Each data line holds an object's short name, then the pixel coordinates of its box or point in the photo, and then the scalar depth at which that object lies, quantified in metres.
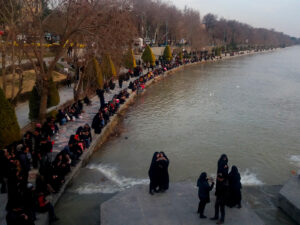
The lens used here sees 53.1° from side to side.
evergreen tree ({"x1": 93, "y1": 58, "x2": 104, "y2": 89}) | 17.80
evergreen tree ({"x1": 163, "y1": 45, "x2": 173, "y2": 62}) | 39.84
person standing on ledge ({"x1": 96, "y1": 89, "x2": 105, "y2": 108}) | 15.08
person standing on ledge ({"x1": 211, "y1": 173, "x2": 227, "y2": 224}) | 5.85
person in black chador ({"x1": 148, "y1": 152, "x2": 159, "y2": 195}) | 6.91
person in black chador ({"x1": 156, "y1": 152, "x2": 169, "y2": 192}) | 6.91
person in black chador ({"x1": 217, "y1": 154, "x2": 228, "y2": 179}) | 7.14
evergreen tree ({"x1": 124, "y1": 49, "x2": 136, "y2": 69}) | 27.23
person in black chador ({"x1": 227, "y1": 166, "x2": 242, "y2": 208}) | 6.49
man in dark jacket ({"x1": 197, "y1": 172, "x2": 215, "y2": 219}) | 5.99
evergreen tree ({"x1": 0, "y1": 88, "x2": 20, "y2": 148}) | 8.80
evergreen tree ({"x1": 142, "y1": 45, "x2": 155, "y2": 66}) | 33.09
